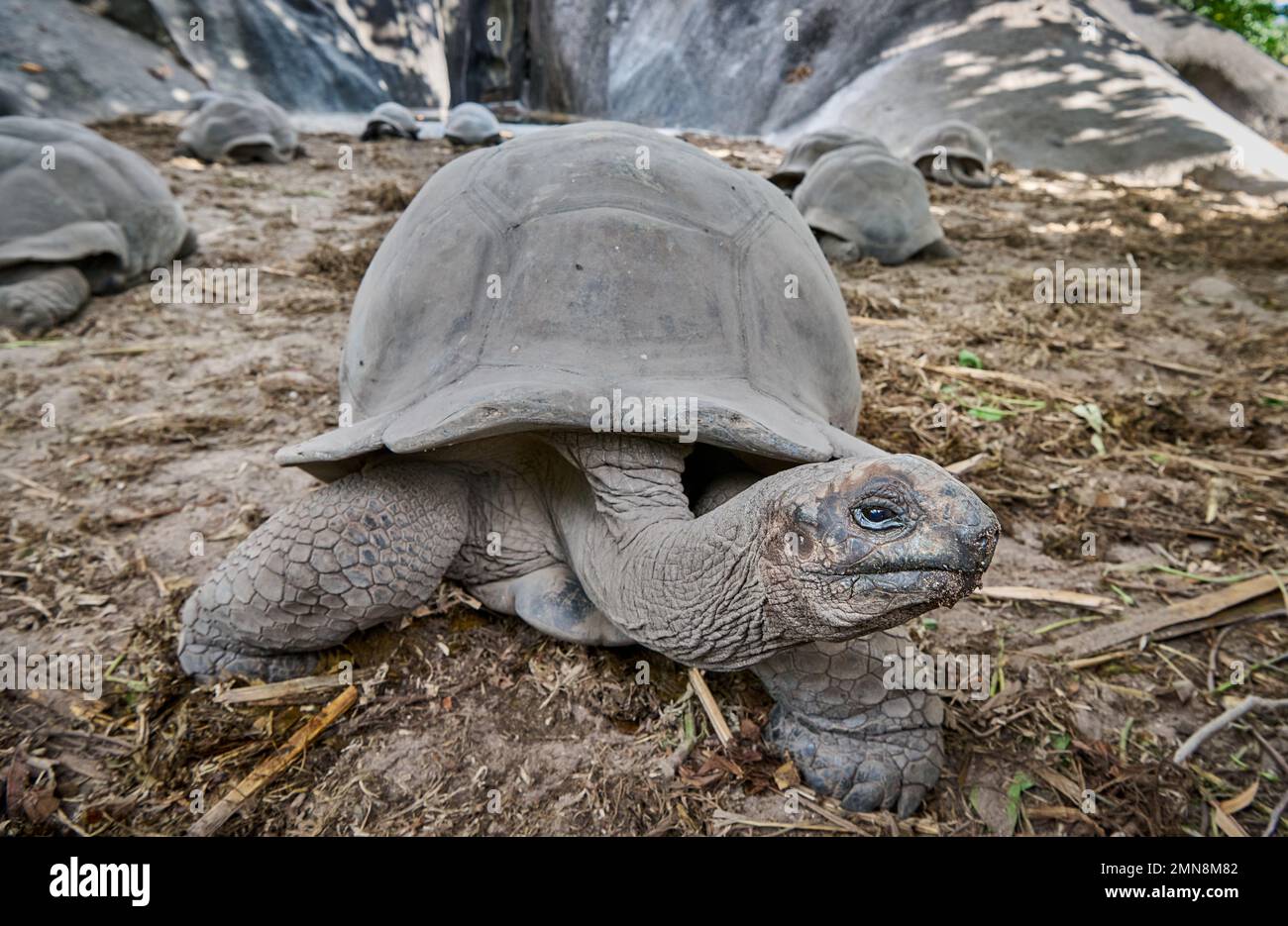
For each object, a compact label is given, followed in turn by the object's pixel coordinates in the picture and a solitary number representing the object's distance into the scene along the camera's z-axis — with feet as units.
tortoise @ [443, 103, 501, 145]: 33.71
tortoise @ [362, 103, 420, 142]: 34.73
